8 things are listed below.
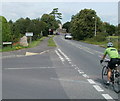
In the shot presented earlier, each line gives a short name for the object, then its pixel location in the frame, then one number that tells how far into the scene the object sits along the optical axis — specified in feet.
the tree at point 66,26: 532.32
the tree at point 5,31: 95.81
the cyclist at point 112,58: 26.48
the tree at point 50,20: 428.97
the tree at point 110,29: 343.87
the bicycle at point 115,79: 25.03
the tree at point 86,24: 223.51
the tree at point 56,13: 520.22
